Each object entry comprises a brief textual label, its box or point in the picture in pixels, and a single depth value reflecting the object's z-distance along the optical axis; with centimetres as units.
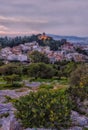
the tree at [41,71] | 2600
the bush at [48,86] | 1918
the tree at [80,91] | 1013
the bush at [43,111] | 723
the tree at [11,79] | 2203
